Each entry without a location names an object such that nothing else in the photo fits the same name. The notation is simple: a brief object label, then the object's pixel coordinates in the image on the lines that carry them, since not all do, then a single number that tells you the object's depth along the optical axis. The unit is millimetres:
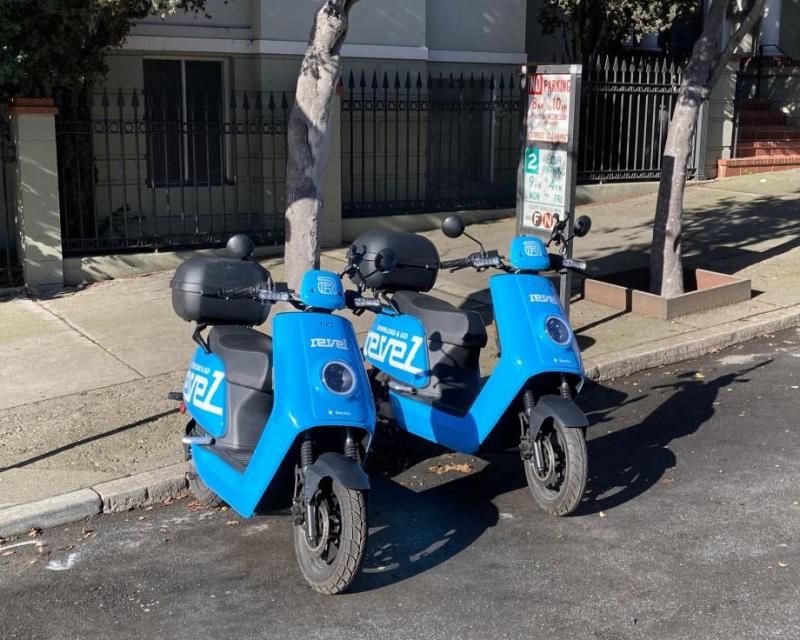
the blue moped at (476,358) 4980
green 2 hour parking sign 7543
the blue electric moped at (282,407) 4211
